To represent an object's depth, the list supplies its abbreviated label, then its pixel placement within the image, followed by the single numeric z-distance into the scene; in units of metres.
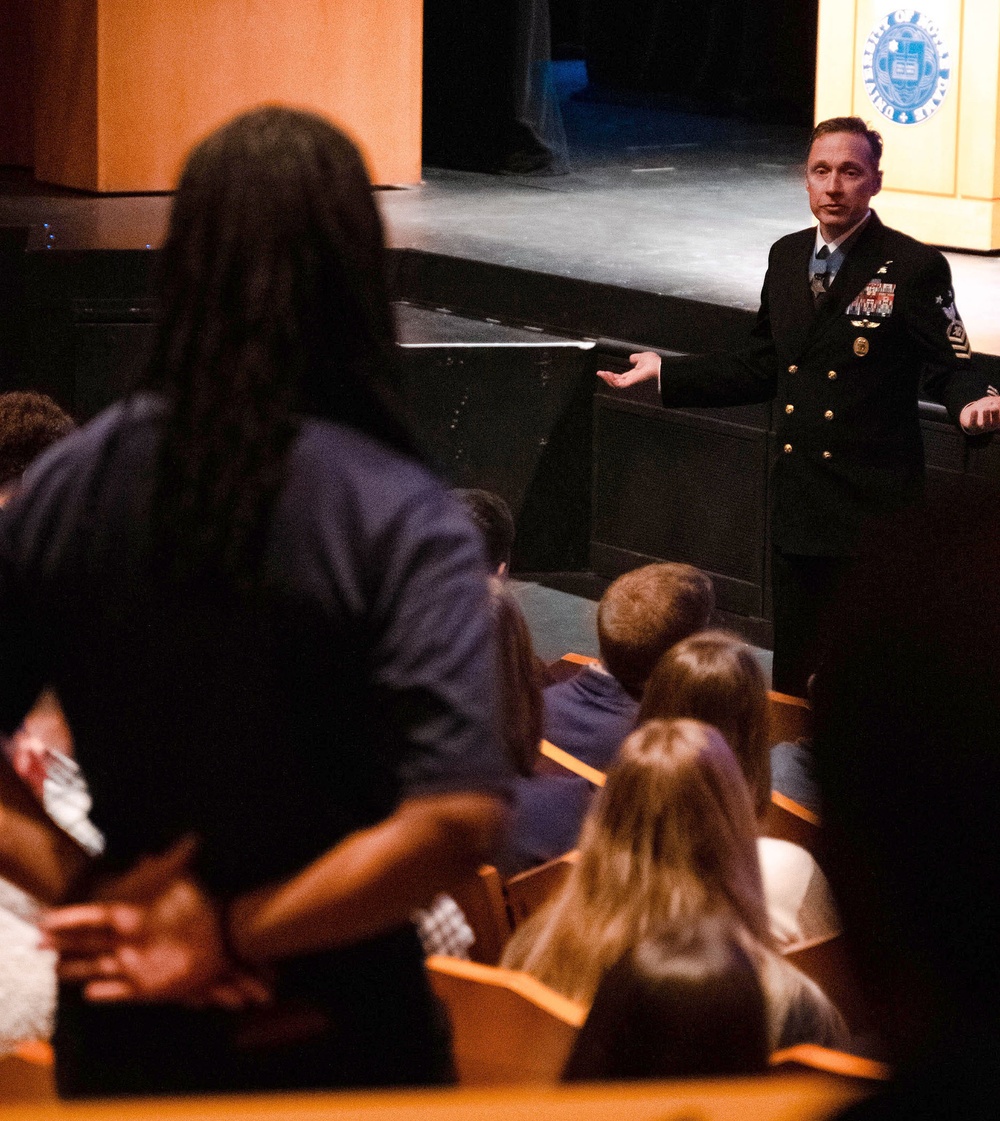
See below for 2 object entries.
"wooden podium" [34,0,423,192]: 14.79
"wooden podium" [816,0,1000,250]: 11.81
